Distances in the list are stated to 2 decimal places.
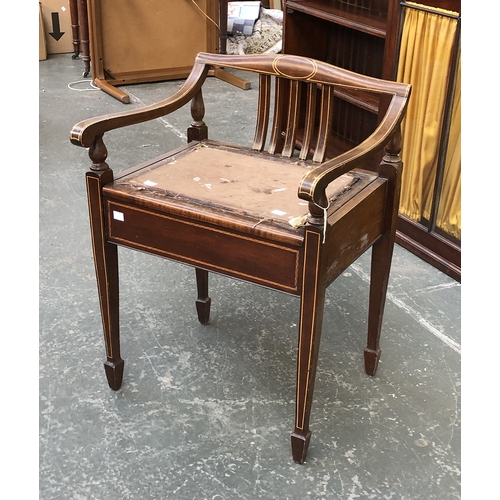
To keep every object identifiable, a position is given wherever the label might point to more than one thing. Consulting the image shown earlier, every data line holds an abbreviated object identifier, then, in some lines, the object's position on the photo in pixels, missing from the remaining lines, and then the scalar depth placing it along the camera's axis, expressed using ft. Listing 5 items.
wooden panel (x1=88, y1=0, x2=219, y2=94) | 14.73
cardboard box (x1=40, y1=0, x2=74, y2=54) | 17.11
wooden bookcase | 9.95
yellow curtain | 7.37
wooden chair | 4.52
